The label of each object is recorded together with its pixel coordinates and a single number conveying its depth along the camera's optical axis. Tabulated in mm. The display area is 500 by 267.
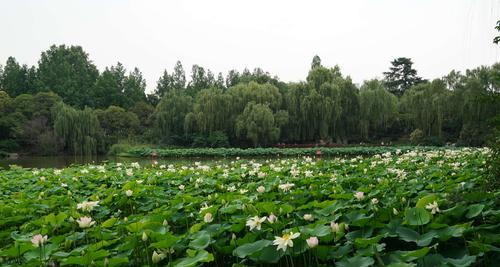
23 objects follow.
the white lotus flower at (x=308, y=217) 1970
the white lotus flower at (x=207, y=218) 1990
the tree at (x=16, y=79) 41750
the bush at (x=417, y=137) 22781
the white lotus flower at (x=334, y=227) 1716
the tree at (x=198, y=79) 45156
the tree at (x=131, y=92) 39906
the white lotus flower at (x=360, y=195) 2205
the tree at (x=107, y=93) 39562
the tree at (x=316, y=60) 31172
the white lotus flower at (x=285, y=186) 2805
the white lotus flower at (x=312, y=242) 1523
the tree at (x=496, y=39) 2679
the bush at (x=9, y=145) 25562
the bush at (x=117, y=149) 24159
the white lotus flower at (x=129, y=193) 2869
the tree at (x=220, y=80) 46109
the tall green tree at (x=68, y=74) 39688
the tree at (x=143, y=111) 34331
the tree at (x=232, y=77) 45506
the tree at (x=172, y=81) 49375
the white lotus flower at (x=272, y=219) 1845
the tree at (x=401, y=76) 42094
